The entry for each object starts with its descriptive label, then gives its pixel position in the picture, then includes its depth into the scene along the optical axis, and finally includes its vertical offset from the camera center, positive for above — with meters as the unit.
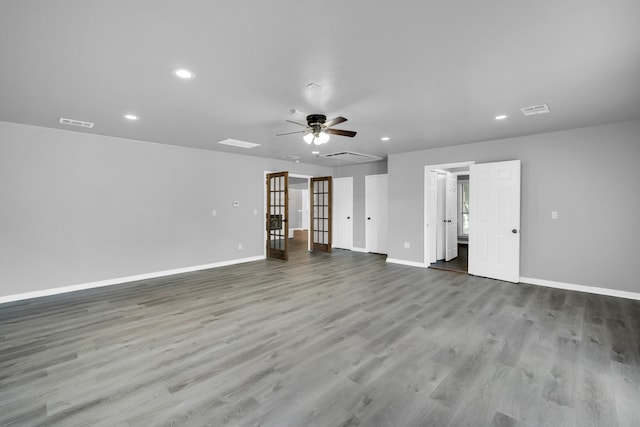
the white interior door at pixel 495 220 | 4.99 -0.15
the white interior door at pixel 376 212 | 7.88 +0.00
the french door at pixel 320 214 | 8.45 -0.07
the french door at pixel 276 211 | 7.00 +0.02
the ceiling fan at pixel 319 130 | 3.64 +1.07
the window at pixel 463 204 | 9.51 +0.27
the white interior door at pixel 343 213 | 8.58 -0.03
